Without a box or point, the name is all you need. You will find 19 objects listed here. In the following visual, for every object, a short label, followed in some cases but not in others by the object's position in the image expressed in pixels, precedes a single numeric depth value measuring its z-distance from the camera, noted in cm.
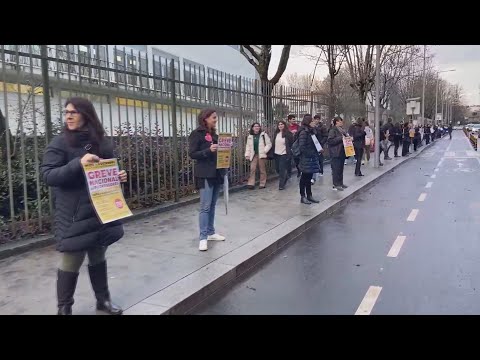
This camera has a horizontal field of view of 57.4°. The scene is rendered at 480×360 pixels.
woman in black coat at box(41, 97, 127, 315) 336
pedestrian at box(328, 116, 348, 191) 1078
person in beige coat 1112
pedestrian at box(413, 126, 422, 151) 2787
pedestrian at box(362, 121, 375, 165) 1716
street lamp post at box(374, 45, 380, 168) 1719
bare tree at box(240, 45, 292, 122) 1264
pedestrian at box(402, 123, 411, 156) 2384
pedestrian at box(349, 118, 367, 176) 1423
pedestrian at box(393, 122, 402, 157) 2256
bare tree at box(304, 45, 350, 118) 2335
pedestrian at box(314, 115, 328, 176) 1303
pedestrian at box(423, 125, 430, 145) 3758
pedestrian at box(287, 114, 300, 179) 1228
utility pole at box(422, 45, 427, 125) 3228
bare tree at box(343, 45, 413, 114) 2652
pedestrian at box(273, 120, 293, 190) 1127
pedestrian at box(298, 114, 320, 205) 905
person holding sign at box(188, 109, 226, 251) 578
